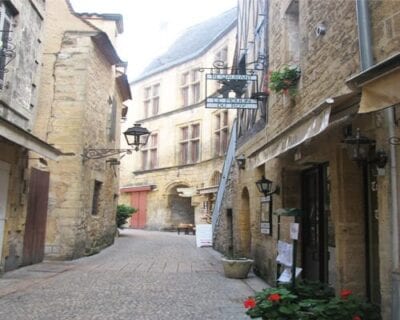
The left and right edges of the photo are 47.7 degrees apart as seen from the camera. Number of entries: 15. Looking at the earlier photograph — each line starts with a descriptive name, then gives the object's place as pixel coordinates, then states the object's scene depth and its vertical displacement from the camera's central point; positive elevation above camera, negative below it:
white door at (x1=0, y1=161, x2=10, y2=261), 7.57 +0.43
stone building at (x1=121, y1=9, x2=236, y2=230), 22.52 +4.69
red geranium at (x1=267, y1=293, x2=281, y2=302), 3.57 -0.57
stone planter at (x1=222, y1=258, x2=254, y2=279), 7.98 -0.77
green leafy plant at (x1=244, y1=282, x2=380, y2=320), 3.36 -0.63
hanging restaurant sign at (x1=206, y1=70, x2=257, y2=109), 7.35 +2.34
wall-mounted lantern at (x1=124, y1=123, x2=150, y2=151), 9.49 +1.85
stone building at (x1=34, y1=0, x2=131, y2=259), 10.23 +2.29
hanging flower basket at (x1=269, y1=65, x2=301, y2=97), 6.19 +2.00
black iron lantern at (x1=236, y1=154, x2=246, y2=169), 10.15 +1.40
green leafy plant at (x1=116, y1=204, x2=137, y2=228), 19.20 +0.31
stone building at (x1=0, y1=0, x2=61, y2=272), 7.18 +1.71
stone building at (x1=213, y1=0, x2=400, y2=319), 3.53 +0.83
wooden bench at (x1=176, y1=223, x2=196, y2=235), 22.33 -0.28
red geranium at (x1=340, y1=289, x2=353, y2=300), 3.60 -0.54
